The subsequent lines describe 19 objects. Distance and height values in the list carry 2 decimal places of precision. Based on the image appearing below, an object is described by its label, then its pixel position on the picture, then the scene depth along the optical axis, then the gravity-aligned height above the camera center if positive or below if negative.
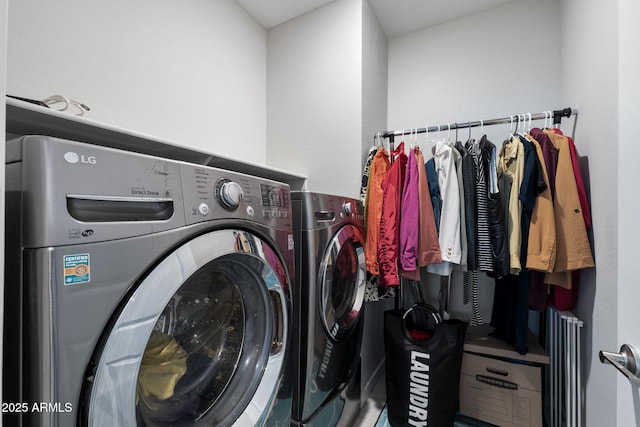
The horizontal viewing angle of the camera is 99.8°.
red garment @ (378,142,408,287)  1.33 -0.08
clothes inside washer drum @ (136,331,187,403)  0.61 -0.38
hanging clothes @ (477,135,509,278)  1.20 -0.05
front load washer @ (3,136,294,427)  0.39 -0.12
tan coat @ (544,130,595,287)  1.09 -0.07
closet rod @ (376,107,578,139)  1.30 +0.46
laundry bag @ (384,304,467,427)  1.28 -0.81
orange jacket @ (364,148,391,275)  1.41 +0.02
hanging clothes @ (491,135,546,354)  1.18 -0.21
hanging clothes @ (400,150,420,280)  1.29 -0.07
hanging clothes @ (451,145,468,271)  1.27 -0.02
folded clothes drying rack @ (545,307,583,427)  1.16 -0.75
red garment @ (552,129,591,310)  1.14 -0.32
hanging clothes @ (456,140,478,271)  1.26 +0.02
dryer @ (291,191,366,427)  0.98 -0.41
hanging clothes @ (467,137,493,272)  1.23 -0.05
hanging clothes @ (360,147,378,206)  1.50 +0.19
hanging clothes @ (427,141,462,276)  1.27 -0.03
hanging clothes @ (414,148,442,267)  1.28 -0.11
